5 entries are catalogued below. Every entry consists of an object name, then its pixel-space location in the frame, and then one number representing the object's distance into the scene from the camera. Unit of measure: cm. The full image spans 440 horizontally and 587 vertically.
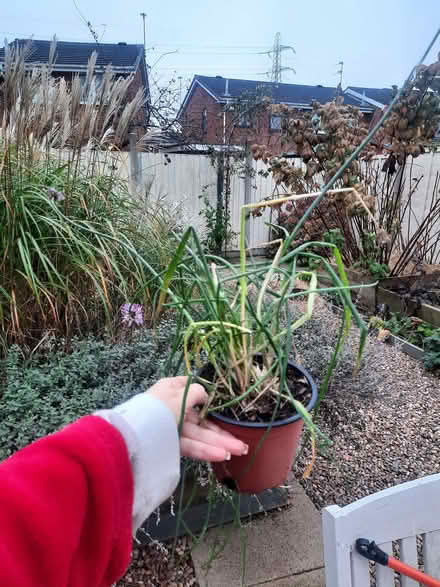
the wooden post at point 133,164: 273
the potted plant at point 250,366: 59
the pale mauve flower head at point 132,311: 155
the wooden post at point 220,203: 565
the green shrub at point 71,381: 115
